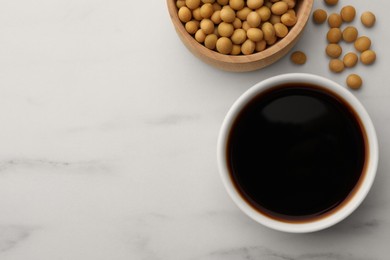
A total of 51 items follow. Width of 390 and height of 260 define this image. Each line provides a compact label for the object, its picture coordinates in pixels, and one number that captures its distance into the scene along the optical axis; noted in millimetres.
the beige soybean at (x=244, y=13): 459
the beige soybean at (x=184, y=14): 454
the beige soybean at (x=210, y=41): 456
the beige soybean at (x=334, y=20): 472
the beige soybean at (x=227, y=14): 455
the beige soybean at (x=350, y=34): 473
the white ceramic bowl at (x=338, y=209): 435
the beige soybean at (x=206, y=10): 457
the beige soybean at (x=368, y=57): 471
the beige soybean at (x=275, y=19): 458
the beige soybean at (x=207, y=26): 456
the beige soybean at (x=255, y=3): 452
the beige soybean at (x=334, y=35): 473
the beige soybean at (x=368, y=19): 474
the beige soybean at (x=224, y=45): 453
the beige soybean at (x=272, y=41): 456
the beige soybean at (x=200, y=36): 456
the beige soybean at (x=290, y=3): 455
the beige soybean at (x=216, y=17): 461
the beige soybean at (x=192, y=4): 455
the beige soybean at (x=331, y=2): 473
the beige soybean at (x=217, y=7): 463
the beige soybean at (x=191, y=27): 456
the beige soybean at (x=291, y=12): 454
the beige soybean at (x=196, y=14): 460
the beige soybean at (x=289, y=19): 450
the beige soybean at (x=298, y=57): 472
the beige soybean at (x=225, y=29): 458
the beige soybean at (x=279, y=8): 452
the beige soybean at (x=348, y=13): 472
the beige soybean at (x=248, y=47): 453
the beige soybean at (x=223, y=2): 461
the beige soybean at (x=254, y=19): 451
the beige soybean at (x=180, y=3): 459
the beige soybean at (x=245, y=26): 460
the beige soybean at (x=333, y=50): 473
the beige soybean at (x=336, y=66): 472
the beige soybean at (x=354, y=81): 470
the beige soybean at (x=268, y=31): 451
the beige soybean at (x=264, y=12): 455
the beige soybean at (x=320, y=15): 472
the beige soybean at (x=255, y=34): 450
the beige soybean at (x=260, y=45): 456
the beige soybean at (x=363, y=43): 473
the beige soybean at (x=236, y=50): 459
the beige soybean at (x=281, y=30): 451
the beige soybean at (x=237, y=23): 462
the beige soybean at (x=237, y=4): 455
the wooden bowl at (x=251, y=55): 447
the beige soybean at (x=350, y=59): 472
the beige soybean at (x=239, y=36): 456
